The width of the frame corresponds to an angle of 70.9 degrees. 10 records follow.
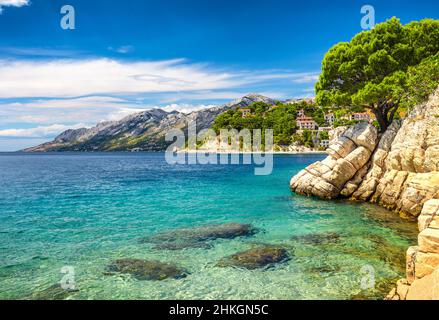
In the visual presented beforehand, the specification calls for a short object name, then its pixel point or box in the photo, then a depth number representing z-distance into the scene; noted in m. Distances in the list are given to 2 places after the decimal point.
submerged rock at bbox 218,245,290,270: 16.81
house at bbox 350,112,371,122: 182.55
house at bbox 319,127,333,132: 184.29
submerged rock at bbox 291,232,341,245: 20.61
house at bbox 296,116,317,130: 194.38
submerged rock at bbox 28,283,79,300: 13.61
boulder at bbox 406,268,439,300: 9.60
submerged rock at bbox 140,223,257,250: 20.62
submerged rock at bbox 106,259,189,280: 15.52
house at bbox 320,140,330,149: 175.43
